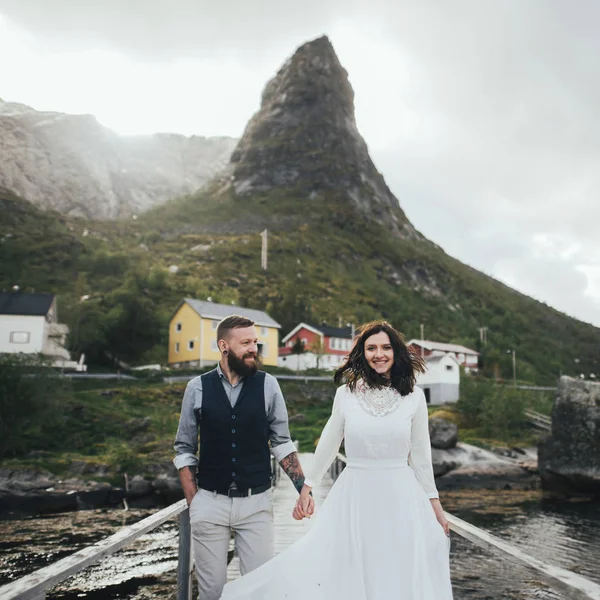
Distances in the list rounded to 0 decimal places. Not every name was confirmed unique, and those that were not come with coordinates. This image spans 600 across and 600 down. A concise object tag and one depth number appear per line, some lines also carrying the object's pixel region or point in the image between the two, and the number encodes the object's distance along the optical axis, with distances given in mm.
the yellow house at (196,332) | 59312
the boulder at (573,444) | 31078
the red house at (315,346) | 70062
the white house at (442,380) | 56062
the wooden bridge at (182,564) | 3083
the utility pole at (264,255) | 111562
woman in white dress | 3822
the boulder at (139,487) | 28141
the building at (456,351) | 72062
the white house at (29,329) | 51781
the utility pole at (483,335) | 101438
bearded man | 4258
